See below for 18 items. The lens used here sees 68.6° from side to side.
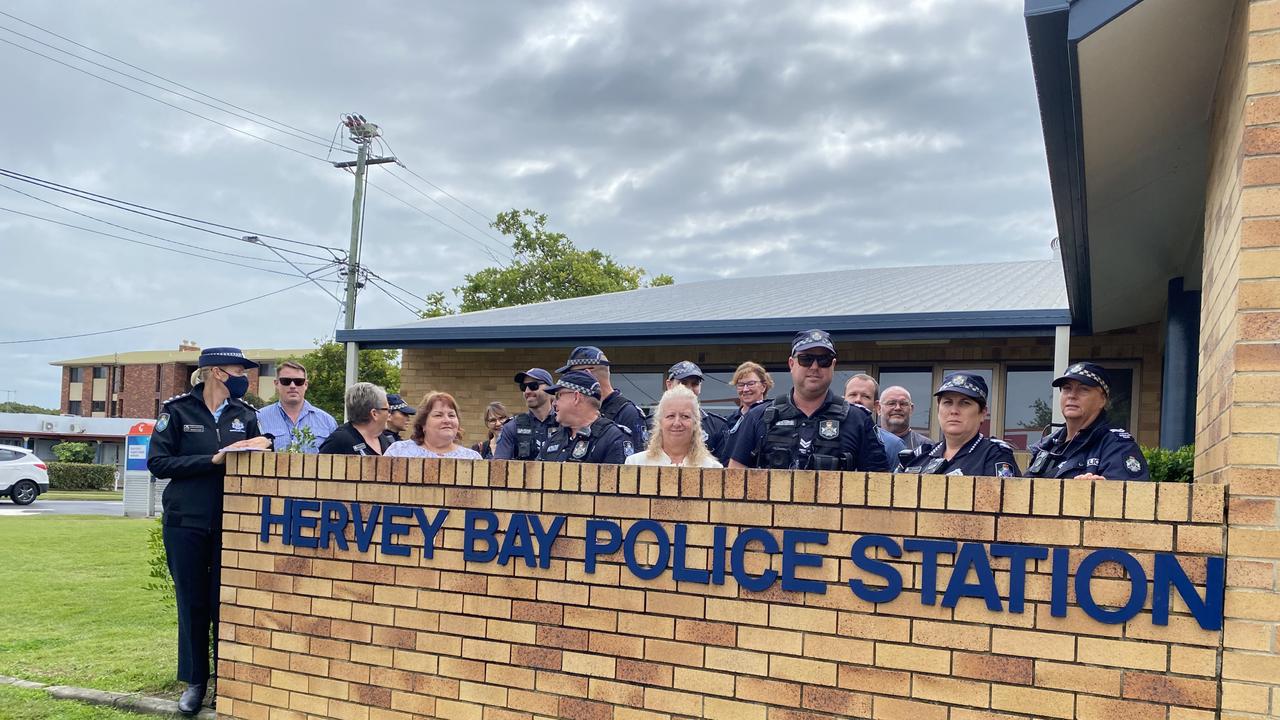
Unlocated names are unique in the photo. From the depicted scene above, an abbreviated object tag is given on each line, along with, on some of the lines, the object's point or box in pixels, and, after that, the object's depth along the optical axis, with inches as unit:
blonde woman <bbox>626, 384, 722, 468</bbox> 148.3
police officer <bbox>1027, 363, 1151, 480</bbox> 128.4
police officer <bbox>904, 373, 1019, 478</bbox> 137.5
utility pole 900.0
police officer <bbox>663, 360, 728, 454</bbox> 217.3
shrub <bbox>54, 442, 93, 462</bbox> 1433.3
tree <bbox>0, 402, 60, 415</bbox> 2518.5
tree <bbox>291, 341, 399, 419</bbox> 770.8
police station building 354.0
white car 828.6
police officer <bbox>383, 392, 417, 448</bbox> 241.9
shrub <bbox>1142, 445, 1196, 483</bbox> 204.7
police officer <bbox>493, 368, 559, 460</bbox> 208.5
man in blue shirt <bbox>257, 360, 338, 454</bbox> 224.5
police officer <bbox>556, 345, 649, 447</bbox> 210.1
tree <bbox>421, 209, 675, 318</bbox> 1019.3
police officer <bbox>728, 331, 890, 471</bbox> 146.9
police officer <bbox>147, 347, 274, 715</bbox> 180.5
